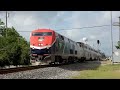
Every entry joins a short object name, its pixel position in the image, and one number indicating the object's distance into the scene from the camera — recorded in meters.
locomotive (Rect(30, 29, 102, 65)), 31.78
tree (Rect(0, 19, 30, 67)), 46.69
